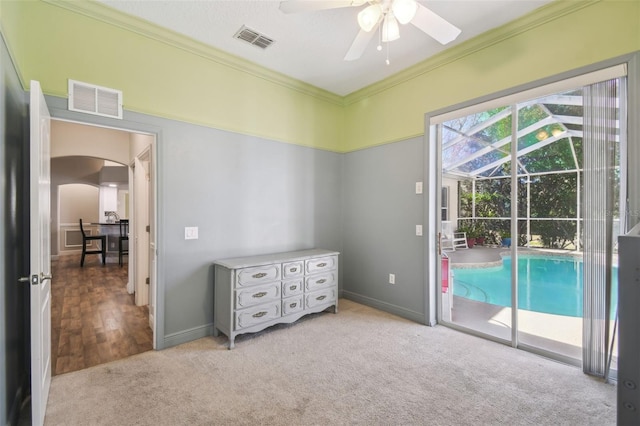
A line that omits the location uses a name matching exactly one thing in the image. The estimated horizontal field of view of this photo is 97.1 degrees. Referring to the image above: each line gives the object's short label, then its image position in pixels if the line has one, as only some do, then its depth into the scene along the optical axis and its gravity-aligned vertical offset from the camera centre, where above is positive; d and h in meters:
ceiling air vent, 2.75 +1.76
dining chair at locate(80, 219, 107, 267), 7.23 -0.90
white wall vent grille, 2.36 +0.96
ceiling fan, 1.79 +1.34
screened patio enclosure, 2.54 +0.44
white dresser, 2.86 -0.87
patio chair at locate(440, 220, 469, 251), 3.37 -0.32
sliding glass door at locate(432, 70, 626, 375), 2.27 -0.06
